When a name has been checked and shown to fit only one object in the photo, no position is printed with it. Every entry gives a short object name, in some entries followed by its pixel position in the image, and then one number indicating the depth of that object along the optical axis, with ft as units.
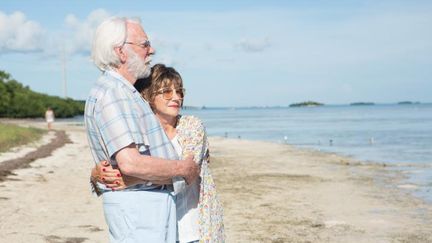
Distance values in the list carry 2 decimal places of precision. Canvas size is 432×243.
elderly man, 9.66
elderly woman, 10.99
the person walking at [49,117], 154.71
